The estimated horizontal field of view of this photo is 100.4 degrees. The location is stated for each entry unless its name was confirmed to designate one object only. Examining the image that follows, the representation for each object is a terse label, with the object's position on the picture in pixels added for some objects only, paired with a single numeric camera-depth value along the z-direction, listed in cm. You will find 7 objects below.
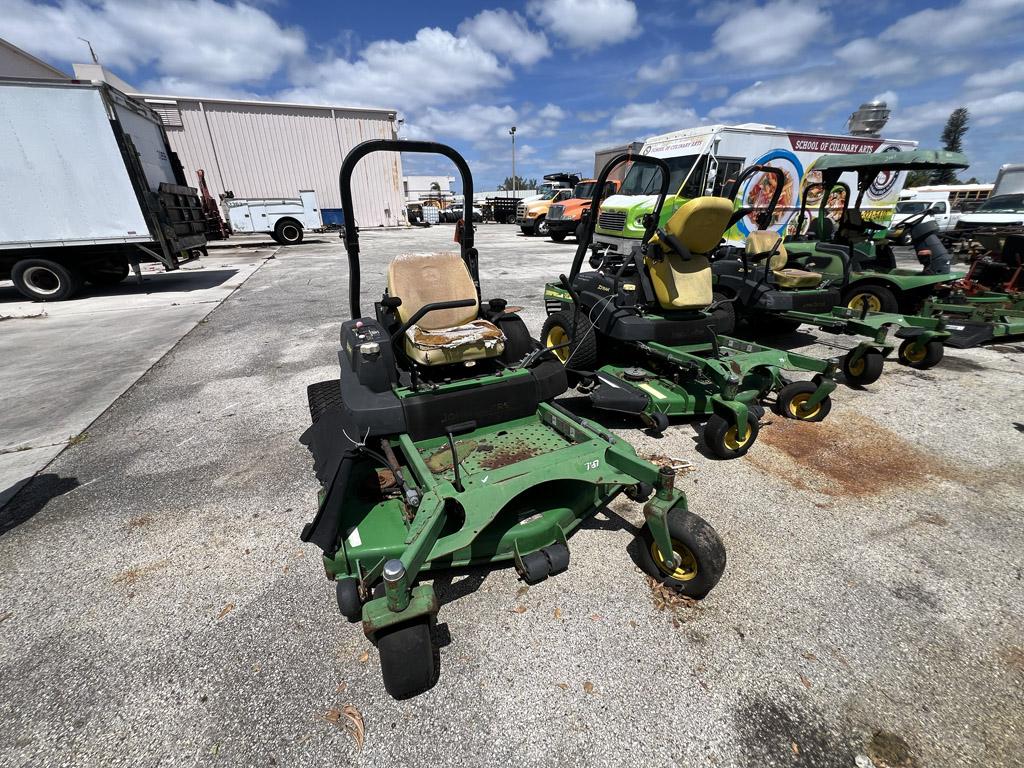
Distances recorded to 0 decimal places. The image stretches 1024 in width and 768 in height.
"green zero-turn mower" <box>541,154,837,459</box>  357
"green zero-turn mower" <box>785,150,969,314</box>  629
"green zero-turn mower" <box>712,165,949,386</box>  492
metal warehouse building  2370
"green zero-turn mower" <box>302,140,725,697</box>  199
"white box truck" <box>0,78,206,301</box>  834
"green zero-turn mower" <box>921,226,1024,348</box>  609
